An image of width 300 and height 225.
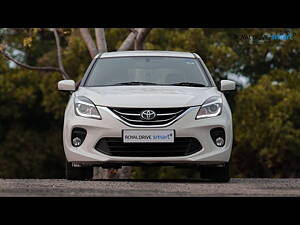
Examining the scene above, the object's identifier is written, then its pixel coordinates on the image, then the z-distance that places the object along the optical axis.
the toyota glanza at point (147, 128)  11.12
